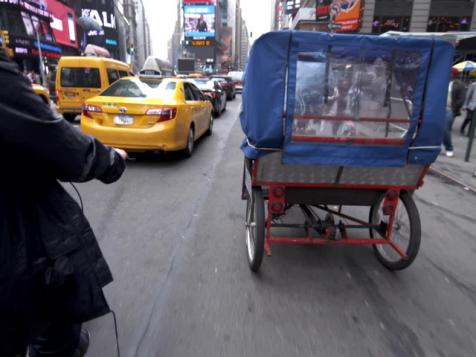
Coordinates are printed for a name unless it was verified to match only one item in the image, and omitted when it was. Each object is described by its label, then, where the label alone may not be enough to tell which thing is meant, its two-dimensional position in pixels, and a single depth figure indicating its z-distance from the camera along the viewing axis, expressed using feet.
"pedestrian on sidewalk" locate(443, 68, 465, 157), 33.14
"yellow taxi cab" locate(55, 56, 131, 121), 39.34
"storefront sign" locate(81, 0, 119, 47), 183.01
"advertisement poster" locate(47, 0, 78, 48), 126.00
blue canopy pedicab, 9.55
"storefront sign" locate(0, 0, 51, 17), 93.87
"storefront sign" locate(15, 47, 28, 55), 95.07
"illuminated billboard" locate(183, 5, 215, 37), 357.61
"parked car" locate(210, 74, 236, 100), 72.03
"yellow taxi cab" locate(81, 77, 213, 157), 22.00
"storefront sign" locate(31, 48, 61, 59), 102.73
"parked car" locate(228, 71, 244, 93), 100.39
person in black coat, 4.08
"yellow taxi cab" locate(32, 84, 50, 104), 37.38
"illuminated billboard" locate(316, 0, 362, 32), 82.48
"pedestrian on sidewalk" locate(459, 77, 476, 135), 30.96
